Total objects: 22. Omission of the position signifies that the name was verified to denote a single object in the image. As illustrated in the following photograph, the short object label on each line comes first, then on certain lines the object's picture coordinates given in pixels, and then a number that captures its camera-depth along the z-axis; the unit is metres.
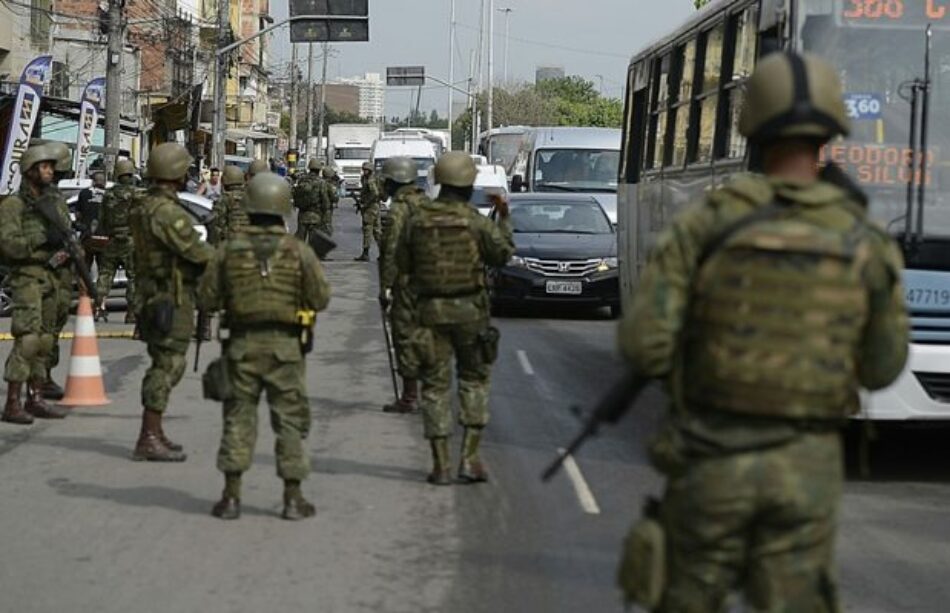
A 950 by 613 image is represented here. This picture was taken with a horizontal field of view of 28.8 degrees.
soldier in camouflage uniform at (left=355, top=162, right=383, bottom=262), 33.47
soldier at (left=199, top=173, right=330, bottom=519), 9.01
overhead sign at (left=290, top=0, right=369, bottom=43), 44.91
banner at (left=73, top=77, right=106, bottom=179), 31.17
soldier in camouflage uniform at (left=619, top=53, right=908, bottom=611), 4.61
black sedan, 22.28
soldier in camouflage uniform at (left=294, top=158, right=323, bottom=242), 30.33
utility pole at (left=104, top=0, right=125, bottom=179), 32.47
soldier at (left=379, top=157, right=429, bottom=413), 13.12
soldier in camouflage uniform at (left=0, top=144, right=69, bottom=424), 12.52
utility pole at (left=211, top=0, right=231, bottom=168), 46.72
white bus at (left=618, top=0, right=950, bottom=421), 10.66
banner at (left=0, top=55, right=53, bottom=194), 25.67
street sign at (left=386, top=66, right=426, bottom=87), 109.31
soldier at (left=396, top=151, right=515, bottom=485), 10.23
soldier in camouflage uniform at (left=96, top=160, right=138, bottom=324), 19.69
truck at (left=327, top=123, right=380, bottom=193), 82.06
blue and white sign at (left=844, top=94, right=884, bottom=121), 10.88
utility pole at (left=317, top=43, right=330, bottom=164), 102.95
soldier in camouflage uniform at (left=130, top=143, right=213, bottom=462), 10.93
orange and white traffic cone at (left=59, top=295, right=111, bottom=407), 13.80
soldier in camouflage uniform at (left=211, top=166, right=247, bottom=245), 19.53
